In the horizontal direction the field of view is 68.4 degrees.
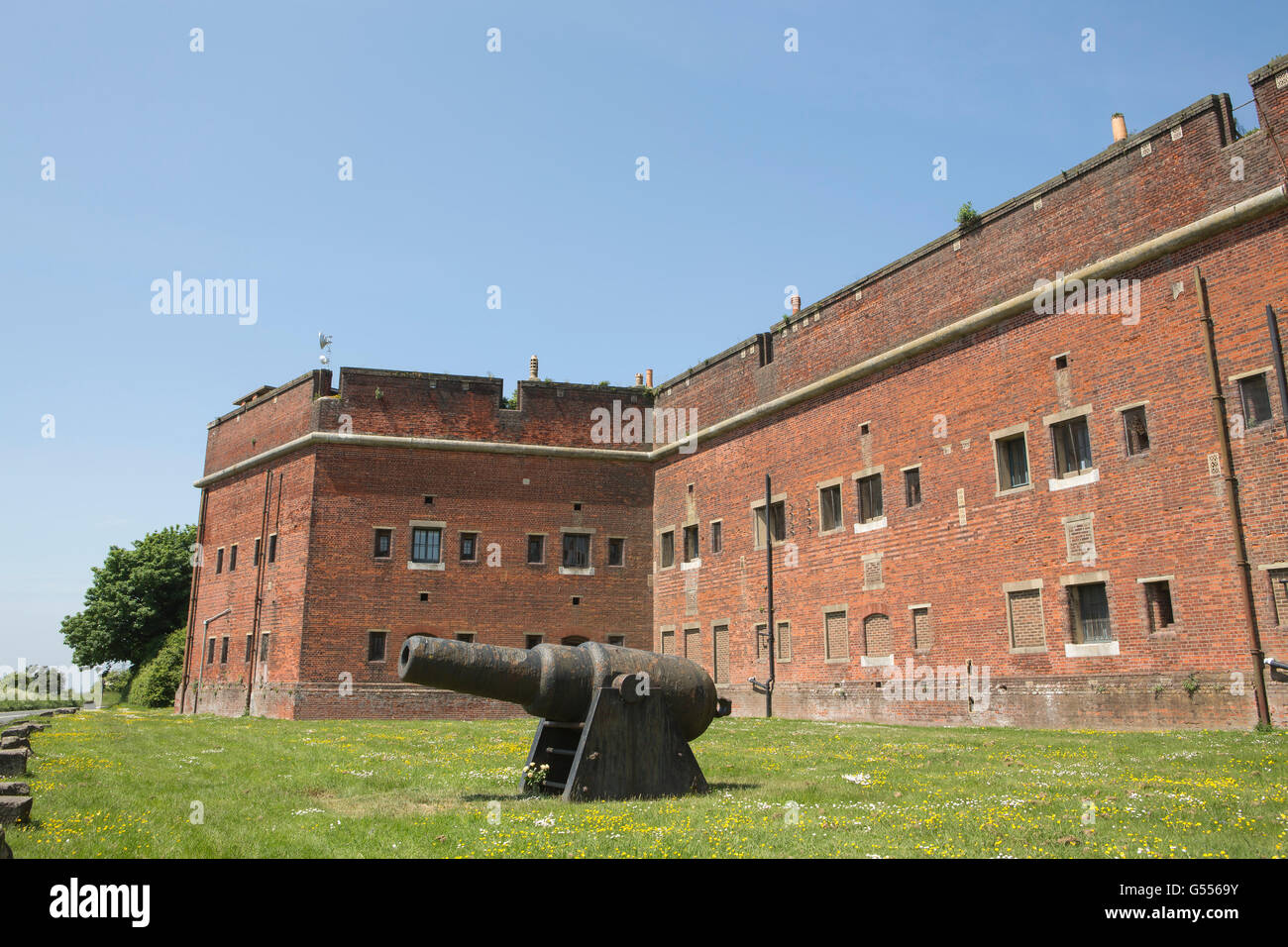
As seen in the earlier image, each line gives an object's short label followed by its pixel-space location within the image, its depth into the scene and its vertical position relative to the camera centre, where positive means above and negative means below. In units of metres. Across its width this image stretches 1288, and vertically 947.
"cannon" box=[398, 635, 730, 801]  8.52 -0.25
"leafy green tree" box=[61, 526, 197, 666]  46.50 +3.59
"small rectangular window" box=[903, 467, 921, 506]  21.17 +4.15
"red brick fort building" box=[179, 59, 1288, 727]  15.73 +4.45
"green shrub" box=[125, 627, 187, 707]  37.75 +0.04
